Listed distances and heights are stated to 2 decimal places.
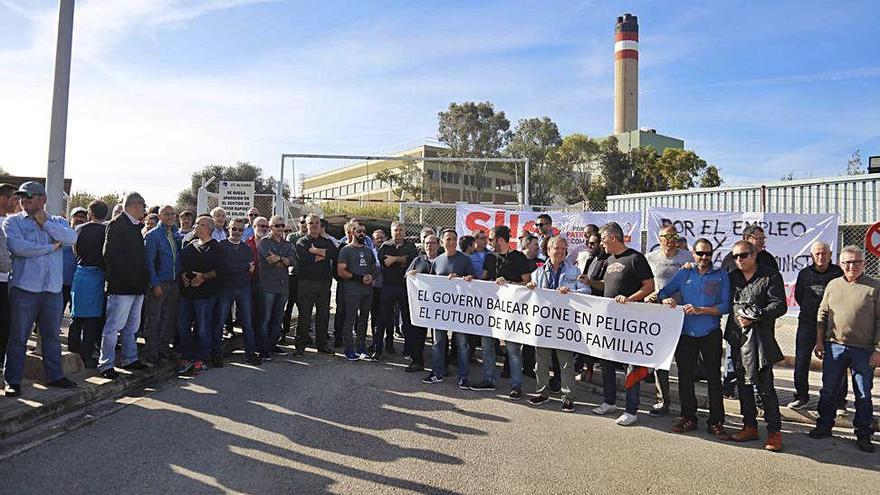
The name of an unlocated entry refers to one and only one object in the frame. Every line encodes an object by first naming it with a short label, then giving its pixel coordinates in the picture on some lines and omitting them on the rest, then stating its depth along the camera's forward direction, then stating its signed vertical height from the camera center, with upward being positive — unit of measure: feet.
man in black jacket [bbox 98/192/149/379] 22.56 -0.41
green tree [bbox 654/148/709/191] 157.79 +28.32
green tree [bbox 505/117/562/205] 174.70 +34.88
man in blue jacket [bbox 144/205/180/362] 24.59 -0.76
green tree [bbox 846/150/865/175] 127.95 +25.45
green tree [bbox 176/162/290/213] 158.30 +22.60
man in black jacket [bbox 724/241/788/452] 18.70 -1.78
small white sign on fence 44.88 +4.78
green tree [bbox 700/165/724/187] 156.46 +25.85
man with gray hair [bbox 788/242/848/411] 22.95 -0.85
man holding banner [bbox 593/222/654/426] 20.99 -0.03
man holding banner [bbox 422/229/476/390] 24.97 -0.15
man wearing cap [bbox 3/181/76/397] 19.47 -0.79
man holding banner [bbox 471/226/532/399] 23.80 -0.10
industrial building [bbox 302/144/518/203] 191.21 +30.22
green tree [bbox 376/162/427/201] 185.35 +26.95
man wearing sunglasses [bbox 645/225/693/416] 21.22 +0.40
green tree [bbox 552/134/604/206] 172.14 +30.94
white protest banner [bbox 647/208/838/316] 33.06 +2.80
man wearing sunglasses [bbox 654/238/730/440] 19.57 -1.50
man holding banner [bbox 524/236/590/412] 22.66 -0.41
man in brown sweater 18.94 -1.62
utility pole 25.59 +6.14
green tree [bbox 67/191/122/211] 84.02 +8.02
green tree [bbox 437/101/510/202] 182.80 +41.75
